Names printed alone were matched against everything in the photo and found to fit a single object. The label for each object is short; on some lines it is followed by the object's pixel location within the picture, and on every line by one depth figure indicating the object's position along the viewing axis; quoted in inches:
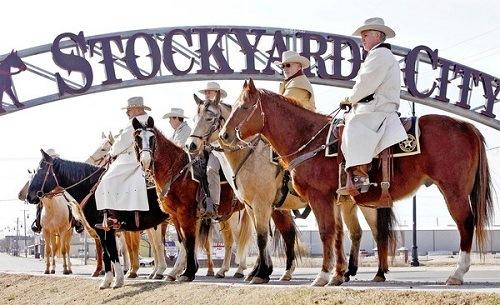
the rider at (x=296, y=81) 588.7
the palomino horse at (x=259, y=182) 546.0
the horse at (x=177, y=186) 602.2
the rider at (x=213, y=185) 606.5
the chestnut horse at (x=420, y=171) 431.5
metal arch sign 1059.3
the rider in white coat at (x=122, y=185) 629.9
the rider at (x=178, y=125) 690.2
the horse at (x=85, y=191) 641.0
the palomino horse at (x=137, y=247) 705.6
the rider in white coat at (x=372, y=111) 440.8
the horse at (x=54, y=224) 955.3
